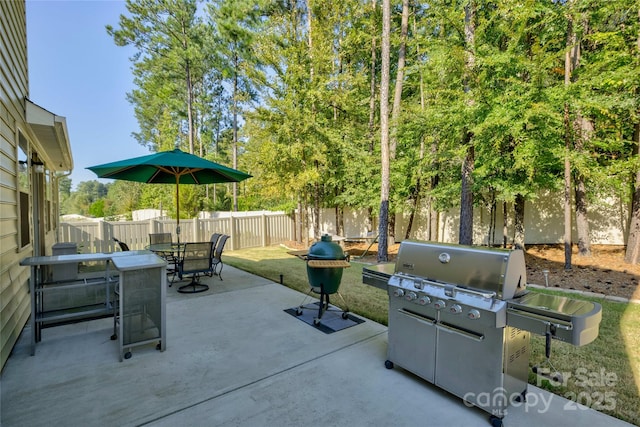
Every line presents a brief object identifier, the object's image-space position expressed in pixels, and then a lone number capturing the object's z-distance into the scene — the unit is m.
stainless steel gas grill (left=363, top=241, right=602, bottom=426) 1.99
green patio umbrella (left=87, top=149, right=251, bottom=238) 4.89
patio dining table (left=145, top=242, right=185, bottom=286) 5.70
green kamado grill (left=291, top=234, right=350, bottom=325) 3.90
